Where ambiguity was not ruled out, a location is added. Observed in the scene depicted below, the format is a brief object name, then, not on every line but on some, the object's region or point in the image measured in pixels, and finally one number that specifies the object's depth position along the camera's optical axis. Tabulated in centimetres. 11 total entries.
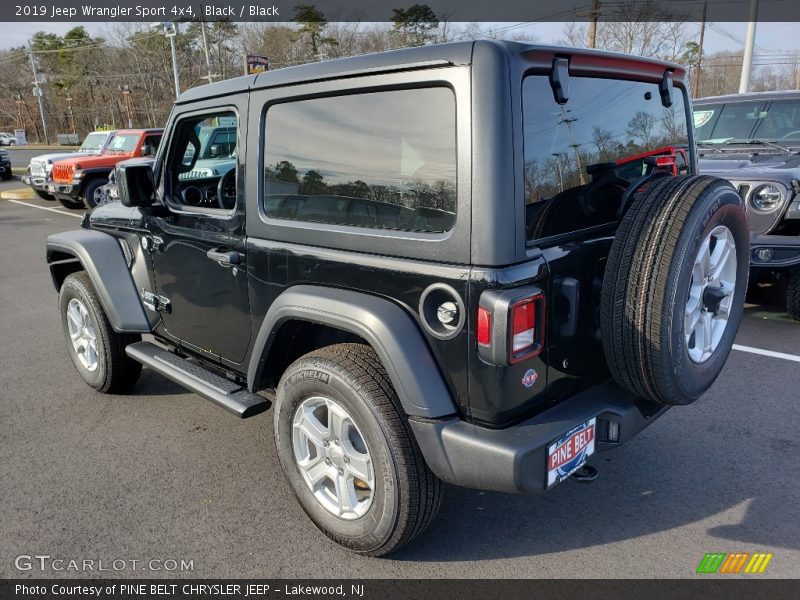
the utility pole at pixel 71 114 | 6862
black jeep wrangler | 206
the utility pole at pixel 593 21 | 2247
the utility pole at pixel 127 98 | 6076
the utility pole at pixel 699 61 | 3697
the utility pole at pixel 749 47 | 1377
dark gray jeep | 487
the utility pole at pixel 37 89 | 5979
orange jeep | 1345
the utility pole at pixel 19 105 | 7155
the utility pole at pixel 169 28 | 2183
